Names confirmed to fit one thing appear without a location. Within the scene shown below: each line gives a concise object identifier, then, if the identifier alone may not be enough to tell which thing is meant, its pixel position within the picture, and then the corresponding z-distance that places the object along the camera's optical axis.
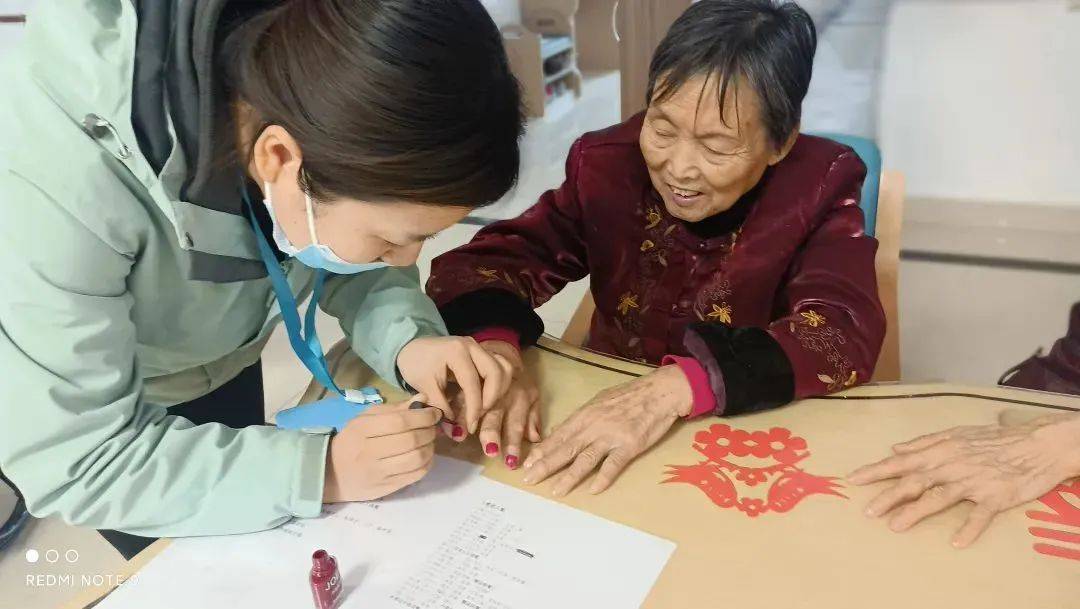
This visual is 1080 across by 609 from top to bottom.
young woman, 0.60
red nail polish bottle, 0.64
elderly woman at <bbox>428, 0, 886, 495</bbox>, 0.88
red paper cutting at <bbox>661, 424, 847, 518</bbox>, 0.76
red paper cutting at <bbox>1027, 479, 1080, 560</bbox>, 0.68
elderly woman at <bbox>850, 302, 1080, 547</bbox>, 0.73
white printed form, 0.66
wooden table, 0.65
